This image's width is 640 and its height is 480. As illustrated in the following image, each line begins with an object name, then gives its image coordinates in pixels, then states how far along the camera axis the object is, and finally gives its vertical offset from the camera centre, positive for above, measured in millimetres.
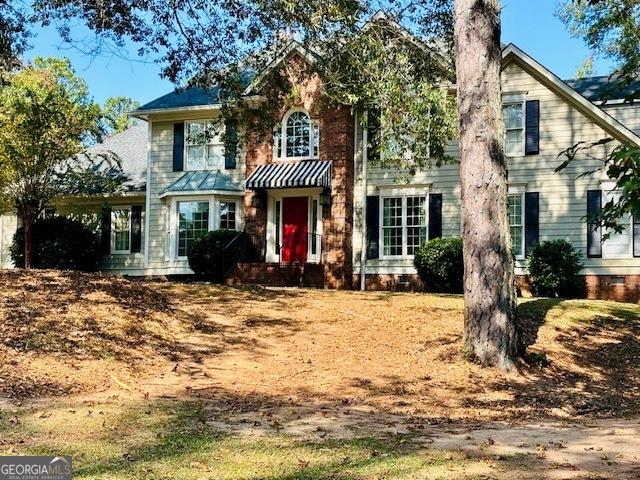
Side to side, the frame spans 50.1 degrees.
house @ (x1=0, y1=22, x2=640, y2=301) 19078 +1789
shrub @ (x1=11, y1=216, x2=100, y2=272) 22864 +146
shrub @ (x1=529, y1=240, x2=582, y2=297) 18328 -431
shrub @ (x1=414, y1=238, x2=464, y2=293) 18703 -321
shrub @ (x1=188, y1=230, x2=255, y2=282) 20250 -106
